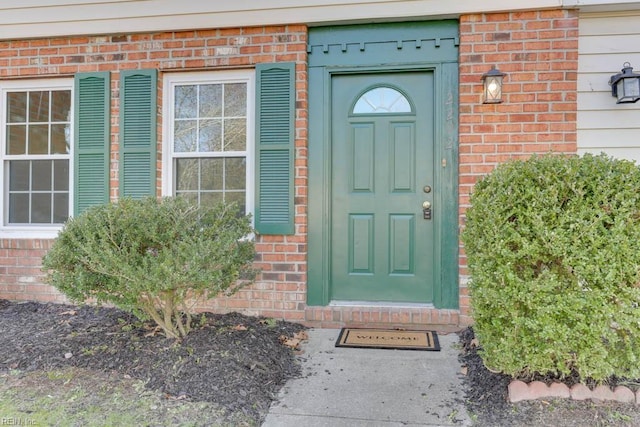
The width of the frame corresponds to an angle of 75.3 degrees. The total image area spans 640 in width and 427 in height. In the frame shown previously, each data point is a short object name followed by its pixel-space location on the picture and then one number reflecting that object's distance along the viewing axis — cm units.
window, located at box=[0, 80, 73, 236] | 398
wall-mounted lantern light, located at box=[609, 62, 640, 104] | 318
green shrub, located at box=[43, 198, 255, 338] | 245
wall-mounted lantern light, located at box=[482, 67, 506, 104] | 319
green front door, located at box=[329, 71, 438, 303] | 348
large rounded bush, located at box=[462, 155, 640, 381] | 191
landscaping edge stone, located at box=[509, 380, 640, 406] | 206
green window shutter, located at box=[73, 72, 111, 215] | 378
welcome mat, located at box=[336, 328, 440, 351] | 303
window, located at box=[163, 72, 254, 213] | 370
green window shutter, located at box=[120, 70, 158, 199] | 370
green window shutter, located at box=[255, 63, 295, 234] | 350
